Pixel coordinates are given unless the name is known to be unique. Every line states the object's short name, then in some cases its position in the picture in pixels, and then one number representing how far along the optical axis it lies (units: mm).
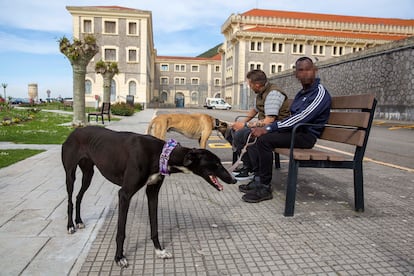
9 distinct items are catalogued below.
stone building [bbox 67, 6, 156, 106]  56062
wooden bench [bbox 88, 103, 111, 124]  18594
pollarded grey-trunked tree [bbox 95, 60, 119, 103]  28066
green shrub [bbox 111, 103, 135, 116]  27016
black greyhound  2543
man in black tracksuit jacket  4090
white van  62406
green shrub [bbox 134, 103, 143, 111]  45400
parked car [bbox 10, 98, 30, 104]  54269
